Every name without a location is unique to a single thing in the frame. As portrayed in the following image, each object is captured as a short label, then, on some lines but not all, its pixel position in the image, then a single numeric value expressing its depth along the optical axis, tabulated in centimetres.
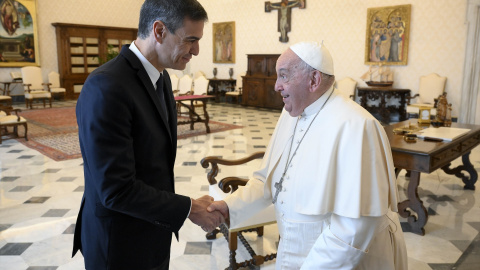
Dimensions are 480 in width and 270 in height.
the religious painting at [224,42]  1403
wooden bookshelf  1469
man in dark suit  126
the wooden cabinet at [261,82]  1224
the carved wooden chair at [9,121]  756
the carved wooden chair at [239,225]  273
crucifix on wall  1210
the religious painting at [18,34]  1351
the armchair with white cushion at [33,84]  1270
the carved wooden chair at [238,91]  1325
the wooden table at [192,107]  848
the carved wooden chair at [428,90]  907
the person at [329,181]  159
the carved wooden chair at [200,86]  1007
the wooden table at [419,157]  330
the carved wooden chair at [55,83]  1388
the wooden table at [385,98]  972
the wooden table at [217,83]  1401
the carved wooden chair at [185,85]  1087
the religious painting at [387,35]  971
